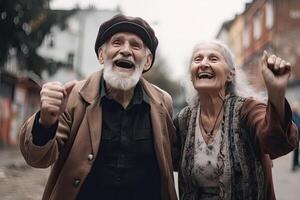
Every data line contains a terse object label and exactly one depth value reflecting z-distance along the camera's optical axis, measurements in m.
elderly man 2.76
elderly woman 2.51
